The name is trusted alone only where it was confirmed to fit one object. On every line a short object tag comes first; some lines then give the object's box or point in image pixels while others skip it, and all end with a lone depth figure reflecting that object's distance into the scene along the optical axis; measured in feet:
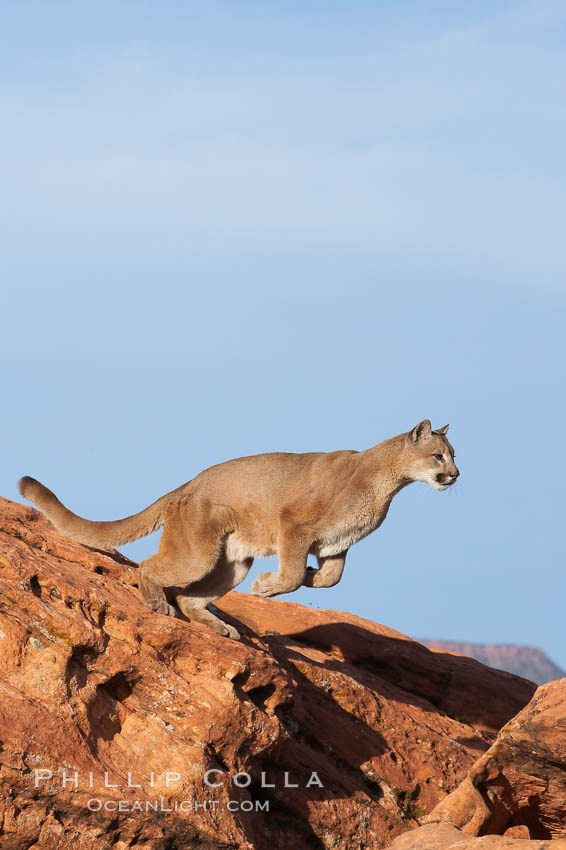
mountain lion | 62.13
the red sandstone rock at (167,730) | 46.39
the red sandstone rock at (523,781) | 43.93
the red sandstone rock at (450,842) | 38.01
